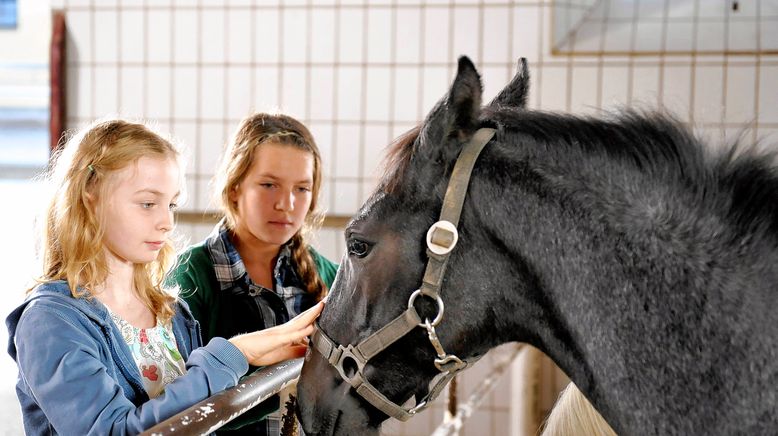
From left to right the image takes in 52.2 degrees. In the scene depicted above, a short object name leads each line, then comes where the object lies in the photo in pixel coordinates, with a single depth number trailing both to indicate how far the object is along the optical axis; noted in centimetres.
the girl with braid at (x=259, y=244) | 175
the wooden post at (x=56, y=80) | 411
